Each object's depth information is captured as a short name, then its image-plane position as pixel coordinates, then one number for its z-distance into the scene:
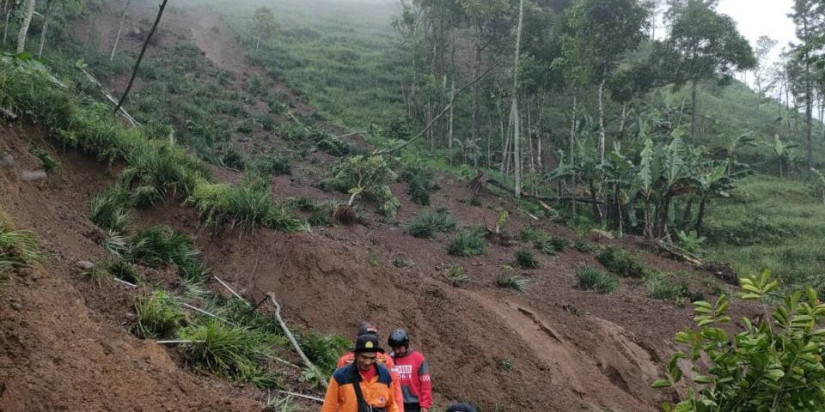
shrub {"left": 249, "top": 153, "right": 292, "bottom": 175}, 15.19
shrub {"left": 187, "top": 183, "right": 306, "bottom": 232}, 8.05
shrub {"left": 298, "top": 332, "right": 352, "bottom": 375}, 5.96
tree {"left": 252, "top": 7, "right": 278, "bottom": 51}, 37.16
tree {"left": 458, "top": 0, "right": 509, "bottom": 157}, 23.12
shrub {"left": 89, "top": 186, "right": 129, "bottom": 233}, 6.96
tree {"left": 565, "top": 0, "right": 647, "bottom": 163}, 20.12
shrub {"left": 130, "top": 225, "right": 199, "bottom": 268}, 6.60
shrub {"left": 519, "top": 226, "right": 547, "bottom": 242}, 15.53
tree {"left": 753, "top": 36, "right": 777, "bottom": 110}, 53.75
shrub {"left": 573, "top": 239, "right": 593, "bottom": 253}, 15.50
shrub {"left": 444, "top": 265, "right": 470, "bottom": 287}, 9.84
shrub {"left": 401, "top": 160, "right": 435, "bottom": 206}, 17.45
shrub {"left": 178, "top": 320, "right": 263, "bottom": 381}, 4.75
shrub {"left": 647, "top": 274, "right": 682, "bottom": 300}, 11.94
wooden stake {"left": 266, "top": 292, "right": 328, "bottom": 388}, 5.52
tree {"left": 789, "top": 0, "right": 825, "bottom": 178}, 28.42
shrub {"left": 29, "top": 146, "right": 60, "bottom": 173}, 7.01
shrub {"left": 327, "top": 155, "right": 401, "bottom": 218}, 15.22
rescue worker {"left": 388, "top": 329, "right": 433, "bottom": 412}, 4.61
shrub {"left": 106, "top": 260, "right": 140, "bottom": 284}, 5.67
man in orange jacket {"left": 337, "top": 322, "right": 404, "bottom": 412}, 3.79
